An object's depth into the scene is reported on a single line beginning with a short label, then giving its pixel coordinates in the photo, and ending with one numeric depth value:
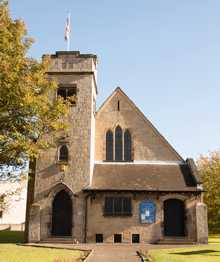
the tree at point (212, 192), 45.25
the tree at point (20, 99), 17.31
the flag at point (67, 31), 30.41
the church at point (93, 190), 27.66
